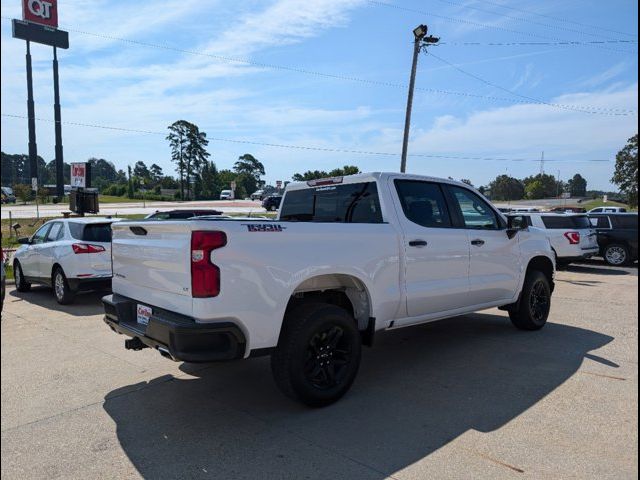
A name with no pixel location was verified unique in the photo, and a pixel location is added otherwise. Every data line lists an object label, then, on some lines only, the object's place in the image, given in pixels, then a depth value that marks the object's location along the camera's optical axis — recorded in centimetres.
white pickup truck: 351
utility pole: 2031
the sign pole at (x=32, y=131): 4592
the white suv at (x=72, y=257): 821
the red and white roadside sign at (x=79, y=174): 1577
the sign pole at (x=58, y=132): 6602
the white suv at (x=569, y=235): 1357
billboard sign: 5422
